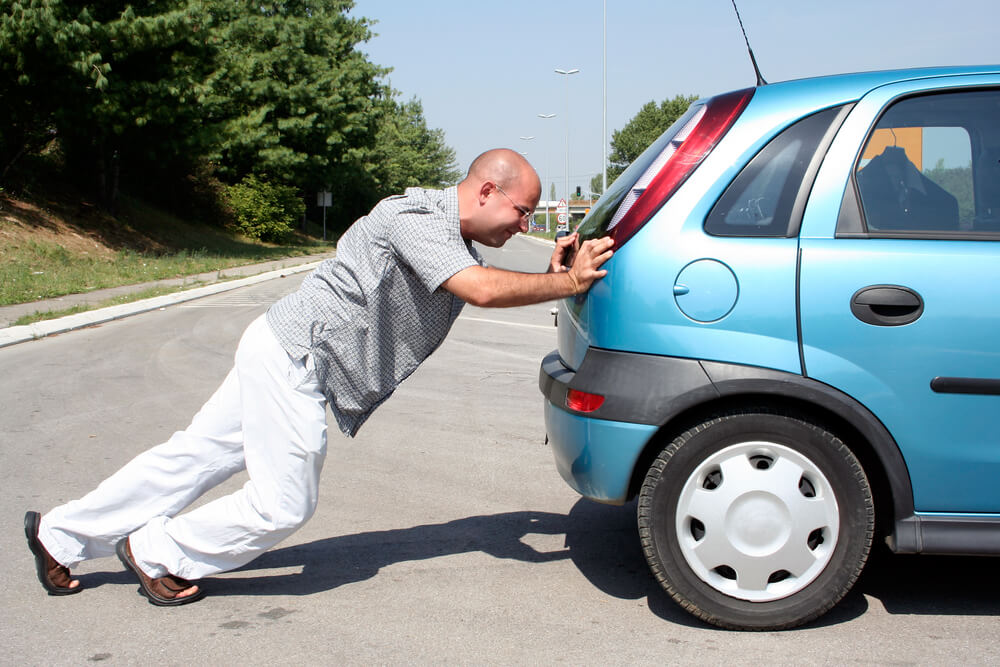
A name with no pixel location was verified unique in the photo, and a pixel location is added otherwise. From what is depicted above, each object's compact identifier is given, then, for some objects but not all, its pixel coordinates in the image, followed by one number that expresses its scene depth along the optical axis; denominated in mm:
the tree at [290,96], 36000
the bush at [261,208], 36812
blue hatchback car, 2869
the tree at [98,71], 20016
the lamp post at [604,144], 45688
